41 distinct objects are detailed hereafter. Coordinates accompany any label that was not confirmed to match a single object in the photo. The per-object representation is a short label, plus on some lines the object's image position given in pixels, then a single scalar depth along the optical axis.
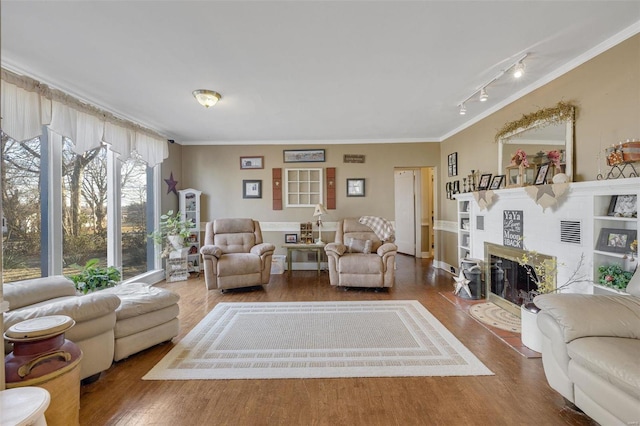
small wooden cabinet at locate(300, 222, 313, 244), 5.31
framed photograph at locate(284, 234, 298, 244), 5.46
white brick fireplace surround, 2.20
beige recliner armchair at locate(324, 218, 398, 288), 3.98
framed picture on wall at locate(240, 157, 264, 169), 5.53
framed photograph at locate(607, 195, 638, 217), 2.12
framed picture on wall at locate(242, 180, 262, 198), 5.55
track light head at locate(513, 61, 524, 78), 2.56
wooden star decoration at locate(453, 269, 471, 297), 3.68
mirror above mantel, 2.68
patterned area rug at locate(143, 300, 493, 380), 2.14
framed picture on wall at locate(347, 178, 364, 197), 5.52
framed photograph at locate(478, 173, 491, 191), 3.82
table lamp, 5.08
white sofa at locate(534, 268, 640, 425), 1.38
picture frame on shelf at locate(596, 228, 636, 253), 2.14
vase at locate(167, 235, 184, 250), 4.59
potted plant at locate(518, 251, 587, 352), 2.40
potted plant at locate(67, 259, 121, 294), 2.86
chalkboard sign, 3.17
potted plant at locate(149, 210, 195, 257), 4.57
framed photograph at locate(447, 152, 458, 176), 4.87
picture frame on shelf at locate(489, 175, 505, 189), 3.56
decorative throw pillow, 4.46
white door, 6.80
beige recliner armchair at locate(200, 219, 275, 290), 4.00
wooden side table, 4.93
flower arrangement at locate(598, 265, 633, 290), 2.13
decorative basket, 2.06
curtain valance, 2.38
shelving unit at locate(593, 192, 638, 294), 2.23
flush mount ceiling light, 3.11
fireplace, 3.03
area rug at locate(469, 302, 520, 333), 2.86
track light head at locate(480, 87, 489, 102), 3.09
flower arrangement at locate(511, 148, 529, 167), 3.12
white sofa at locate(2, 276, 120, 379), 1.86
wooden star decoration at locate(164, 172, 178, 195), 5.05
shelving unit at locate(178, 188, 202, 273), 5.17
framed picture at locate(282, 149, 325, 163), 5.50
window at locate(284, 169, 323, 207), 5.55
